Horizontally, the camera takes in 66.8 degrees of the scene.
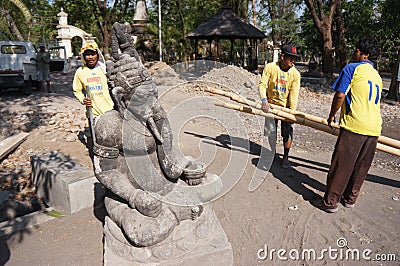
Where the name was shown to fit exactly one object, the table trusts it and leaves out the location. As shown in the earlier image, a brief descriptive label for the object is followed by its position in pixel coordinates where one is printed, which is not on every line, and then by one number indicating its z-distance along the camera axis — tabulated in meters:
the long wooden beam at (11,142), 5.44
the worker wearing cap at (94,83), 4.25
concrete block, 3.69
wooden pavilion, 16.16
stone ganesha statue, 2.36
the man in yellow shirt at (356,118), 3.27
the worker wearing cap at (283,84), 4.44
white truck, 9.68
